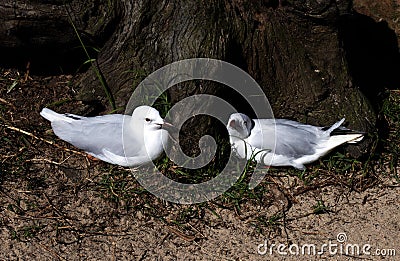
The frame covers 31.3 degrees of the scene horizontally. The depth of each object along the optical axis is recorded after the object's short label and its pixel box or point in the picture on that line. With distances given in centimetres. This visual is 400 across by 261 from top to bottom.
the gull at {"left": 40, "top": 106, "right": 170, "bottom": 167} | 477
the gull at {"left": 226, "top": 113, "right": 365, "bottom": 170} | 486
